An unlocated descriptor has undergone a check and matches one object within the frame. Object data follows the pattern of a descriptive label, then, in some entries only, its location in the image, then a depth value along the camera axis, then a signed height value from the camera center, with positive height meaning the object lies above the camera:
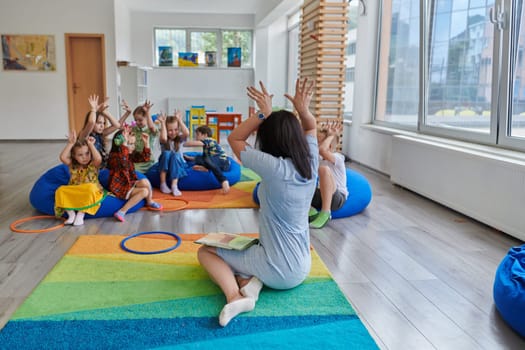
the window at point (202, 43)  13.06 +1.93
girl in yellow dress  3.72 -0.62
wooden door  9.83 +0.83
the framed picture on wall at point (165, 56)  12.84 +1.54
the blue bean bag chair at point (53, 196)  3.91 -0.74
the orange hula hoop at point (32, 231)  3.51 -0.91
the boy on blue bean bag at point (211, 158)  4.97 -0.51
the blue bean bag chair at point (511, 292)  2.12 -0.85
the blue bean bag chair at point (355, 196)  4.05 -0.76
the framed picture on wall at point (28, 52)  9.51 +1.20
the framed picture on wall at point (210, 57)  13.07 +1.53
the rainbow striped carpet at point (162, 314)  2.00 -0.98
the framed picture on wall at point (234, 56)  13.09 +1.57
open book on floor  2.39 -0.69
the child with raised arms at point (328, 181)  3.81 -0.58
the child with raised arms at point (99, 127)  4.02 -0.15
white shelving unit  10.43 +0.58
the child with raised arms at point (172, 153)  4.75 -0.43
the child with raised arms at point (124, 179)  4.01 -0.60
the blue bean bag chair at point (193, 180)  4.98 -0.74
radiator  3.53 -0.60
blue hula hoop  3.04 -0.91
